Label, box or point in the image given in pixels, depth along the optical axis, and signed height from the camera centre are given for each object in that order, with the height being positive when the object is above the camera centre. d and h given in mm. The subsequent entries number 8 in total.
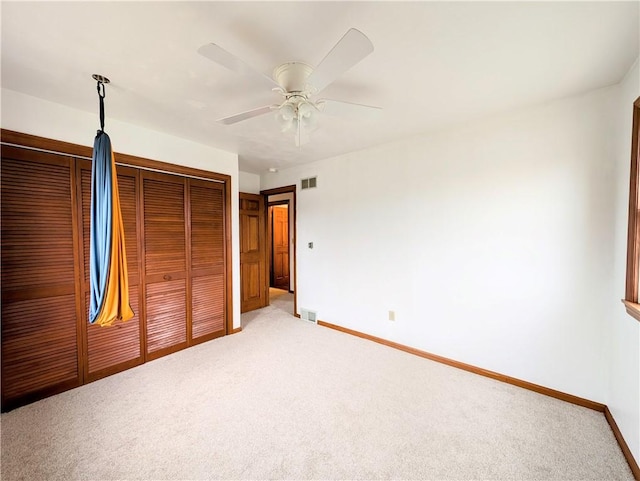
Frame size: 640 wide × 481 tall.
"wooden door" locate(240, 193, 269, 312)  4320 -349
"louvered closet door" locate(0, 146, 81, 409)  1930 -348
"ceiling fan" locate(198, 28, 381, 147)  1136 +803
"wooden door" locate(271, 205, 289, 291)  6609 -372
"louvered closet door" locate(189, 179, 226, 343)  3055 -332
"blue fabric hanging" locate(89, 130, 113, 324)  1688 +43
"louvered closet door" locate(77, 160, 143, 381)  2264 -767
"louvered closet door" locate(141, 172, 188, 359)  2679 -315
